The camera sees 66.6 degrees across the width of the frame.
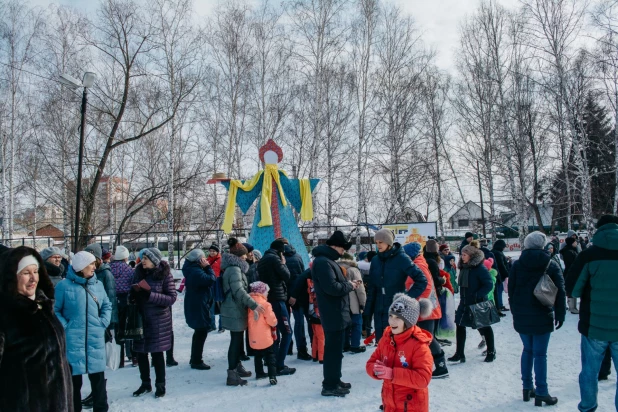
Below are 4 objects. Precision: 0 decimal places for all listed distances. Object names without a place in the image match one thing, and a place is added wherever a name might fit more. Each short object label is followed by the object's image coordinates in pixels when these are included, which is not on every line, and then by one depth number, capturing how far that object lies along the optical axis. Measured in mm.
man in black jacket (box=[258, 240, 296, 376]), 6004
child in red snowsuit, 3225
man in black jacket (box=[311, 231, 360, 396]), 4965
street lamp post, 9273
